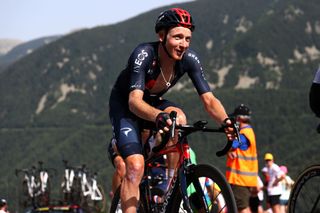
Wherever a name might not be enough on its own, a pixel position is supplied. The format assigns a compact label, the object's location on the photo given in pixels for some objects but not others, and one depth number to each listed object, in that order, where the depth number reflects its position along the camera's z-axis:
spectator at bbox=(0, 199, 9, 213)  12.63
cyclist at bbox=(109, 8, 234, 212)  5.53
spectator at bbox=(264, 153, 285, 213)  13.37
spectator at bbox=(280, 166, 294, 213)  14.28
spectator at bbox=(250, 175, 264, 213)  12.51
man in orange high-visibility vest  10.47
